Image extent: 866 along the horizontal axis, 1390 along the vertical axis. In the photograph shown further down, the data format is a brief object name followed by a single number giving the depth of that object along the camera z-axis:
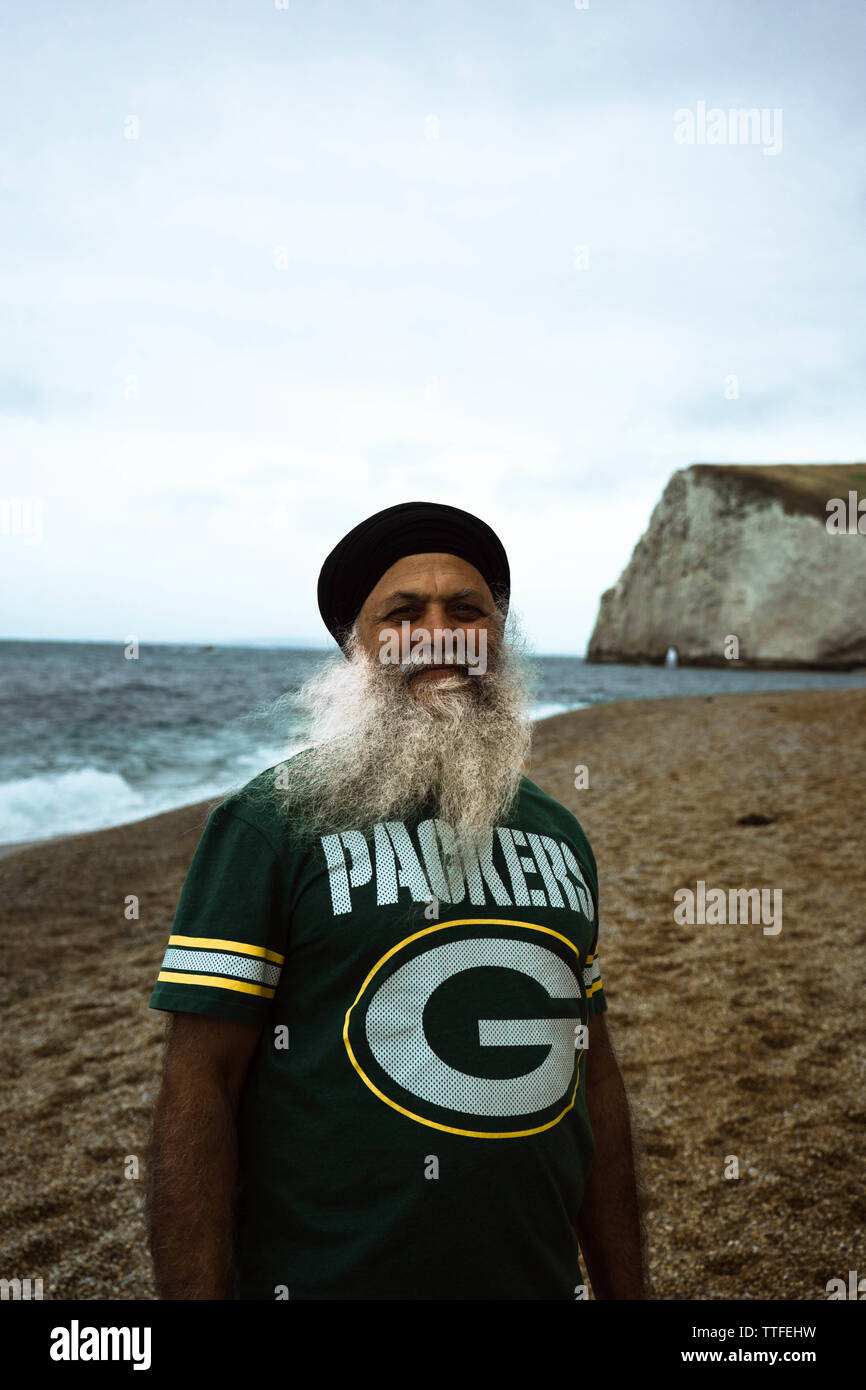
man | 1.08
